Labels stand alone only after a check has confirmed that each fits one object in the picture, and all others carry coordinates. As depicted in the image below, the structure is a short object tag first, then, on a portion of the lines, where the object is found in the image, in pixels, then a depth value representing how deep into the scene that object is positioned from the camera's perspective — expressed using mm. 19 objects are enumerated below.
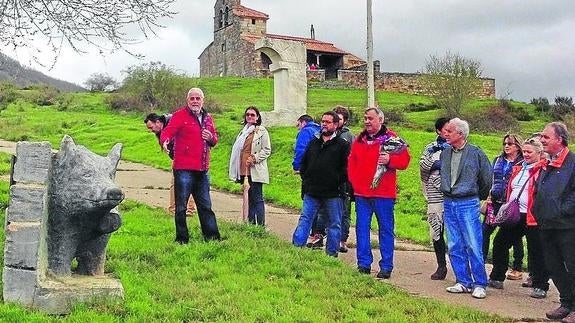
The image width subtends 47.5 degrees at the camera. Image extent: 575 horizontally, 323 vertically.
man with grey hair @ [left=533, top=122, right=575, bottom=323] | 5941
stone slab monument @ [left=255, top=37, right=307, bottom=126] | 19750
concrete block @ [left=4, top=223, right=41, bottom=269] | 4945
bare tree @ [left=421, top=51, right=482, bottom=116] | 29797
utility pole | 20375
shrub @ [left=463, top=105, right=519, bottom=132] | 27234
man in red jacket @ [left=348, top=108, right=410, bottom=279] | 7246
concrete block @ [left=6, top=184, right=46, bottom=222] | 5000
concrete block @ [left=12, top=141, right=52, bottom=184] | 5078
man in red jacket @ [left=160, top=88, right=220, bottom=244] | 7512
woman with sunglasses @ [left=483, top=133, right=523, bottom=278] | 7641
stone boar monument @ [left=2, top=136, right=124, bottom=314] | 4980
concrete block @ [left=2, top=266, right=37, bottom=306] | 4977
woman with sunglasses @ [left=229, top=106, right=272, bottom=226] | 8938
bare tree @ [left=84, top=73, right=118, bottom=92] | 47219
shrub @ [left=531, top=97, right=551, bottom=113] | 36869
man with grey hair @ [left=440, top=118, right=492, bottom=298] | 6797
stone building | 53656
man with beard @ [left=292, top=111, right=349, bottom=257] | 7793
